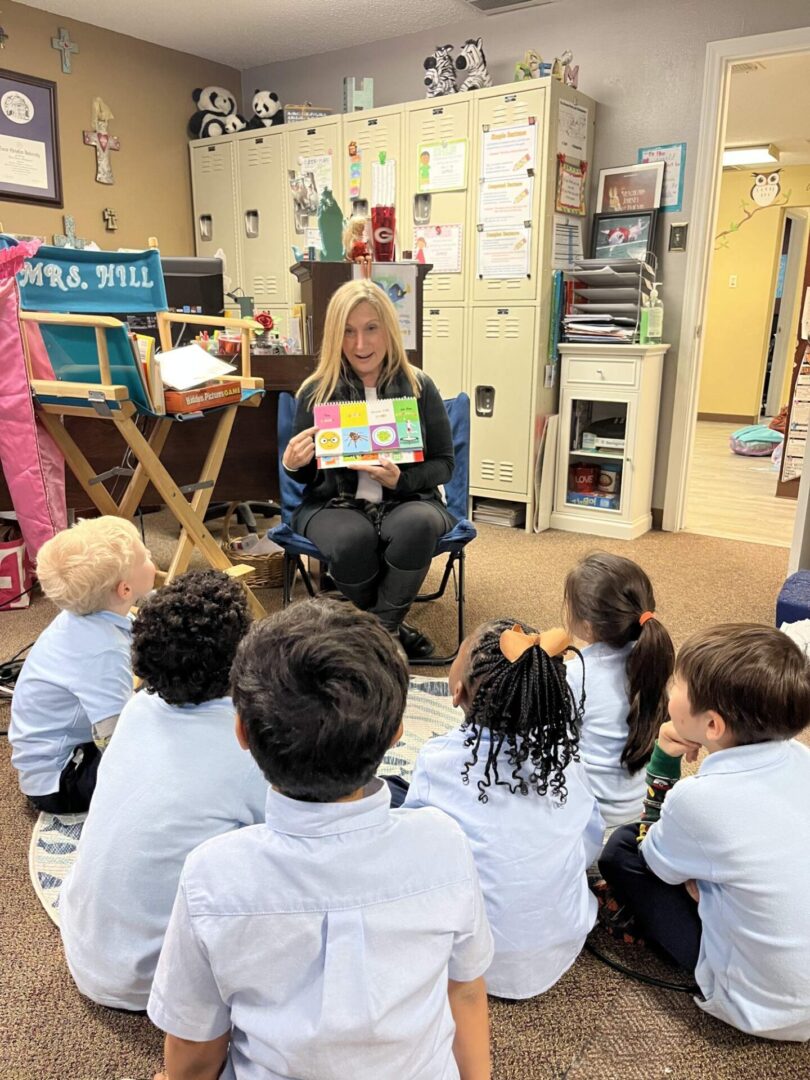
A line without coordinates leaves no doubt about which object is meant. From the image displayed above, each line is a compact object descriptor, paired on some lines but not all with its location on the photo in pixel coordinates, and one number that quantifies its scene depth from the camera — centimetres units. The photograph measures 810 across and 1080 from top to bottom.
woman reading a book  237
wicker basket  318
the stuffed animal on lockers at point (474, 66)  406
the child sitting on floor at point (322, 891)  74
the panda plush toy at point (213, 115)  514
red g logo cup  310
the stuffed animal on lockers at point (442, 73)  416
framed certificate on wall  435
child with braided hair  111
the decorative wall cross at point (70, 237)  464
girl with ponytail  145
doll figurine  306
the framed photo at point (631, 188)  392
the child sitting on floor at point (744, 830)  108
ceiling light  730
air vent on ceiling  405
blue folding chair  248
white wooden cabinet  391
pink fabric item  246
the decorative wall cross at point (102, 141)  477
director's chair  237
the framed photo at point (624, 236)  394
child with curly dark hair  111
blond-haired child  159
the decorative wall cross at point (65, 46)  450
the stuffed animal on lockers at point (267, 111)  492
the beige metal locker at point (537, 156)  376
